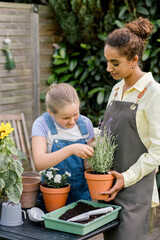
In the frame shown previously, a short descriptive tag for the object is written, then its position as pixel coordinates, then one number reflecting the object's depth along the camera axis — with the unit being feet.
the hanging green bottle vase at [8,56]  15.35
